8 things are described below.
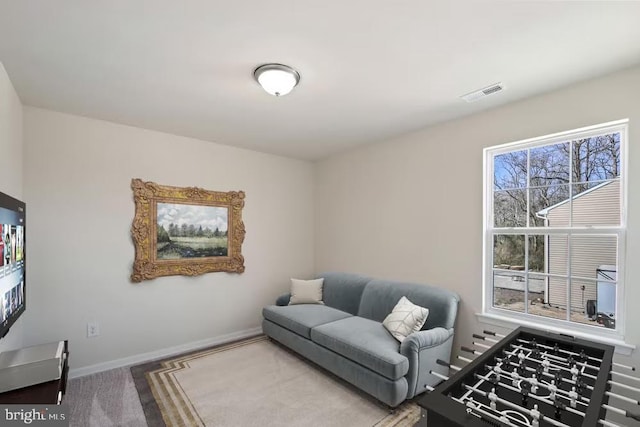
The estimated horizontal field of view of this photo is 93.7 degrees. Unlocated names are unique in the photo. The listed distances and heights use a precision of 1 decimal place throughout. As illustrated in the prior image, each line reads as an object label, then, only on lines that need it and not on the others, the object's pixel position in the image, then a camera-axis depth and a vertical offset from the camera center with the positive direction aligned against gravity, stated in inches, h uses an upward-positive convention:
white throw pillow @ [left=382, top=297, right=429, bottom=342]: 104.7 -36.9
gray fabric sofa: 92.3 -43.3
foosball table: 41.6 -29.7
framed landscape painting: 126.3 -6.8
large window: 84.7 -3.9
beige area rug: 87.4 -59.3
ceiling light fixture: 78.2 +37.0
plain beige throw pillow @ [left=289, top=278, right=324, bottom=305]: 151.0 -38.3
